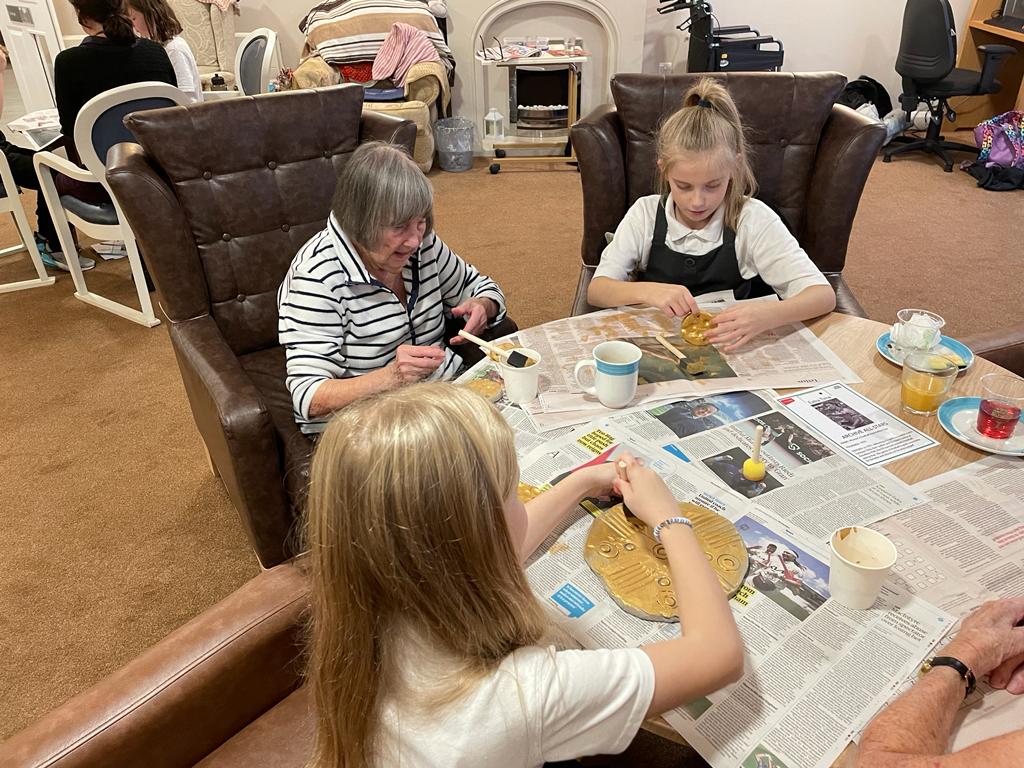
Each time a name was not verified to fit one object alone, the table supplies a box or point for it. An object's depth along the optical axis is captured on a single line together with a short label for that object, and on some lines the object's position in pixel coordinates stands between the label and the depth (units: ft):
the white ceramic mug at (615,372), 4.41
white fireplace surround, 16.40
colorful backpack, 14.32
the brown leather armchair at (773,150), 7.00
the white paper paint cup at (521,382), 4.54
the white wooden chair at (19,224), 11.15
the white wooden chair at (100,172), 9.34
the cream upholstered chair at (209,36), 15.90
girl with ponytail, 5.39
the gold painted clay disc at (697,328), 5.17
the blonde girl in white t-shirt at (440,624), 2.50
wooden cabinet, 17.13
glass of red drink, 4.12
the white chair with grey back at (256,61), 12.82
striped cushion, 15.46
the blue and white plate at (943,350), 4.91
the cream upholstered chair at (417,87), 14.92
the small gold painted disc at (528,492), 3.87
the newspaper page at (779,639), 2.76
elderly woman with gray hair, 5.06
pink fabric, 15.21
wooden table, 4.01
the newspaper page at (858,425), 4.16
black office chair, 14.33
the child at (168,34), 11.14
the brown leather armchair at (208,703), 3.26
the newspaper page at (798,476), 3.71
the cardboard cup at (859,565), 3.13
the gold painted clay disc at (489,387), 4.68
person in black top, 10.07
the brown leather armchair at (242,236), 5.44
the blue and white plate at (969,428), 4.10
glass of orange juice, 4.41
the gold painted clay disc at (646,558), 3.24
